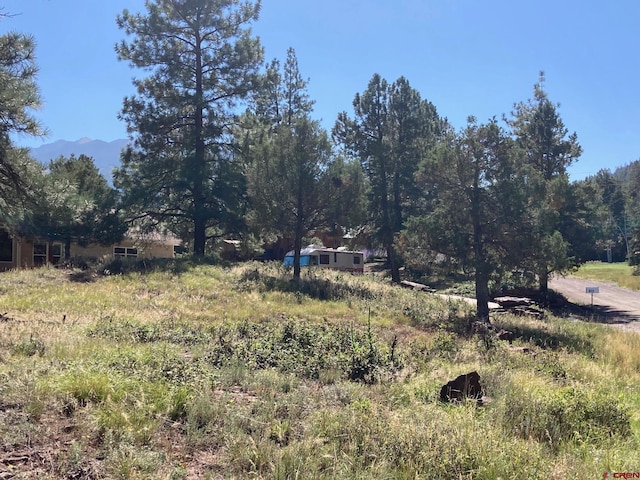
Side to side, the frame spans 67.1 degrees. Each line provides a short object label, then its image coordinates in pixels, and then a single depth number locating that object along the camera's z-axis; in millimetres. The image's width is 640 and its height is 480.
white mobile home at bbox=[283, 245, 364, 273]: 37125
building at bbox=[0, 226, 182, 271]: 26500
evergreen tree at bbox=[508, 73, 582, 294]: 27266
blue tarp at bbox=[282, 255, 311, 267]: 36300
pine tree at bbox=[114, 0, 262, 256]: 24922
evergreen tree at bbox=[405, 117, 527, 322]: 18172
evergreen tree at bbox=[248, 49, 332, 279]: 21531
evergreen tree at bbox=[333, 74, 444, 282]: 33969
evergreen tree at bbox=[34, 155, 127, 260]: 23344
